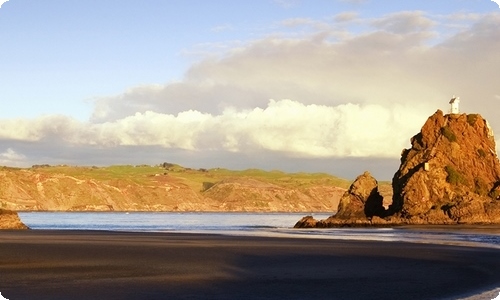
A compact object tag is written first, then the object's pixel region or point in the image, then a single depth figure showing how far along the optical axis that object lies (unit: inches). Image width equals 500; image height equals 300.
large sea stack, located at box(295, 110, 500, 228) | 3821.4
